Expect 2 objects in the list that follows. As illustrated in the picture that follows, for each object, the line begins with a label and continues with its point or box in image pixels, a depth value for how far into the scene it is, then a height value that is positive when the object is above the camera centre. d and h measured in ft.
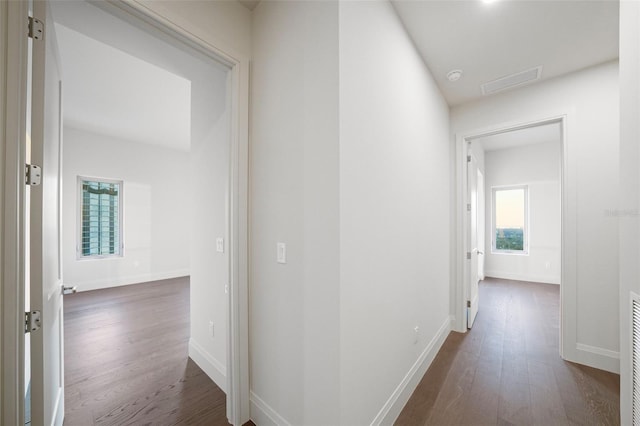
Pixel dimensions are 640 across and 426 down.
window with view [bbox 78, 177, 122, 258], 15.98 -0.29
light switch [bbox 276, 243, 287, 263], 4.76 -0.78
